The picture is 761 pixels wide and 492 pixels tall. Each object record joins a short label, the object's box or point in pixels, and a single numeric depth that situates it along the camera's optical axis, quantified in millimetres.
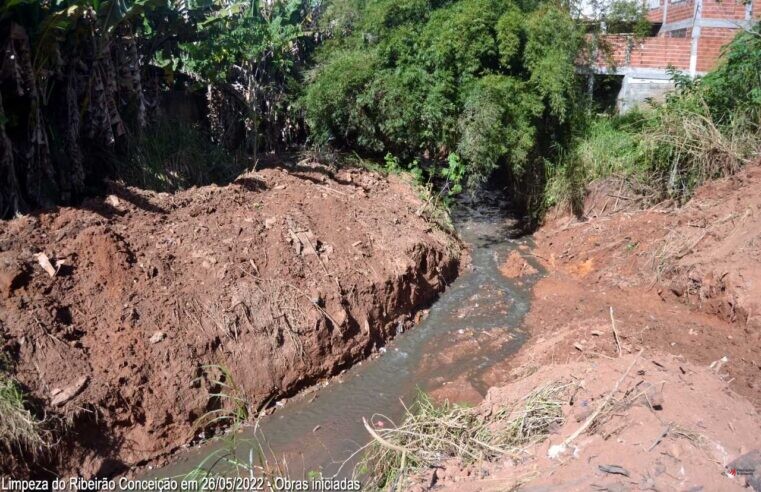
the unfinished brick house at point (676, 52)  15742
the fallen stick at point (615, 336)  7108
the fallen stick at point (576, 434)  4742
